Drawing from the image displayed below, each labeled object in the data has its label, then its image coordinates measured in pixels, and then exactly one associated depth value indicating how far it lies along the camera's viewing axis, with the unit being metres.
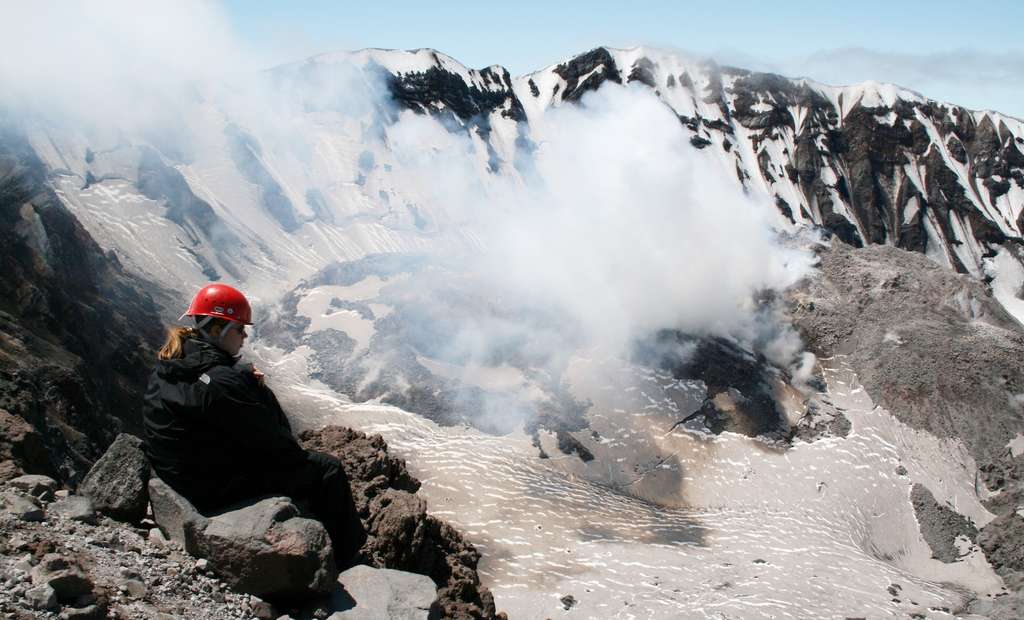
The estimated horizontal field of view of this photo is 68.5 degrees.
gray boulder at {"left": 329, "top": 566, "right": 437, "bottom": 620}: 5.22
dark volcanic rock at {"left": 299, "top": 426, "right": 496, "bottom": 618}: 8.19
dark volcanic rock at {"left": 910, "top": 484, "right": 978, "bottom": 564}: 16.86
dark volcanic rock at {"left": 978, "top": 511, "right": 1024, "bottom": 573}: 15.98
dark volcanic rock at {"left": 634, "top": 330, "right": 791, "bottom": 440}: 19.34
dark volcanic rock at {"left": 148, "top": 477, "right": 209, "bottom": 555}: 5.05
